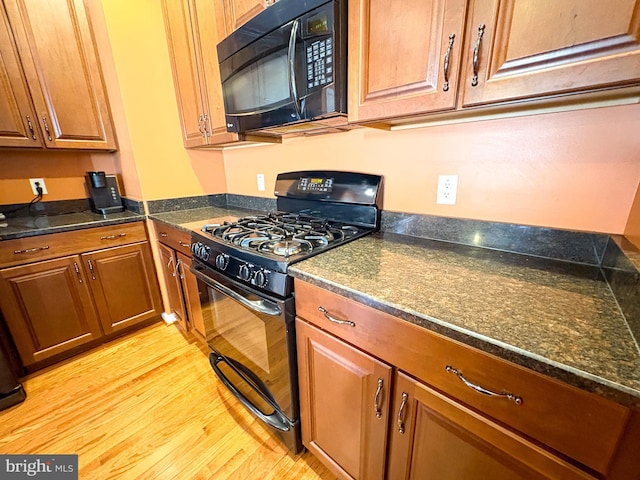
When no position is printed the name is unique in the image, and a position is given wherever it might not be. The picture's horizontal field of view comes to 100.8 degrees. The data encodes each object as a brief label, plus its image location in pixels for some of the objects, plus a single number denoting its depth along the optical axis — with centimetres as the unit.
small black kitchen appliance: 191
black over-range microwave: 90
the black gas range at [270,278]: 96
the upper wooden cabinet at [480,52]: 54
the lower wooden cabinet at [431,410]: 48
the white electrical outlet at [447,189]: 107
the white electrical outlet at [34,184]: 187
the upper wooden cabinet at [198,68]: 141
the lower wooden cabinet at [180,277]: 160
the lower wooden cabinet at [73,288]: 151
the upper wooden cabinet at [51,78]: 154
